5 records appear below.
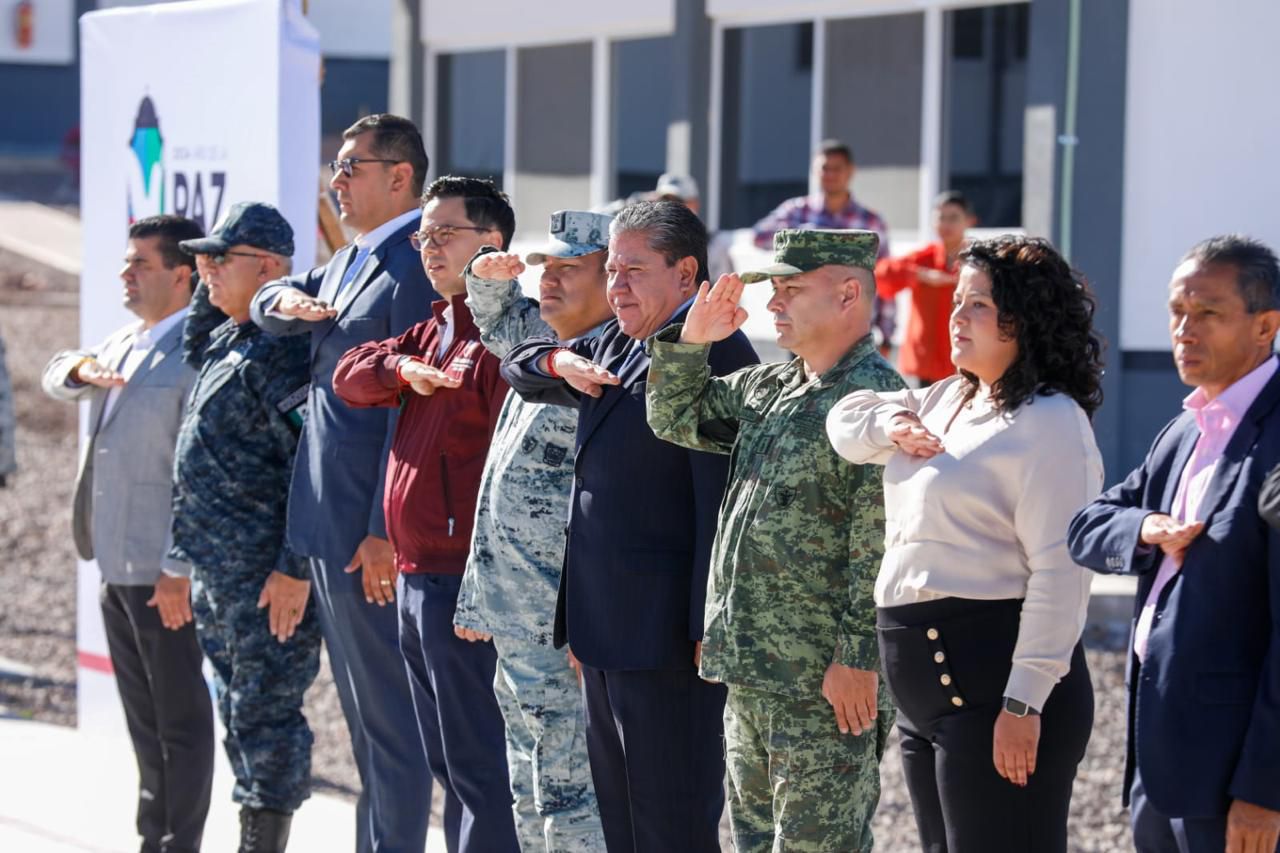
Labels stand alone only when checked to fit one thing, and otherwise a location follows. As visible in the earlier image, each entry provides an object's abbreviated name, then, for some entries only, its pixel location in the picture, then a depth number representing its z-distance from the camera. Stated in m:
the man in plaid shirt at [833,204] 18.35
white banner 10.74
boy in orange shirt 18.08
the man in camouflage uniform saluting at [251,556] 9.32
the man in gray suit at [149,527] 9.96
